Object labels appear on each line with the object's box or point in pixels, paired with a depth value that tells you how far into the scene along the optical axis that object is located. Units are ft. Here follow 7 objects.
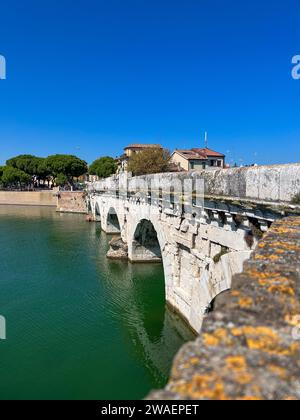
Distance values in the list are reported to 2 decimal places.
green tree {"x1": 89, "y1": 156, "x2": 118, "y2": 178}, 224.53
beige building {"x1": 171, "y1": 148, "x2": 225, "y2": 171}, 161.58
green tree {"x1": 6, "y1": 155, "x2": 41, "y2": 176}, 235.40
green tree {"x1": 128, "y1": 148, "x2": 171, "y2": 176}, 115.75
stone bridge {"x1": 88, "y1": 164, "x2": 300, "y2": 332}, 20.47
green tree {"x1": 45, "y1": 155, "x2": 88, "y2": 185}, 217.36
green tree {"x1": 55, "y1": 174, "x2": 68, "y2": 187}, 215.92
